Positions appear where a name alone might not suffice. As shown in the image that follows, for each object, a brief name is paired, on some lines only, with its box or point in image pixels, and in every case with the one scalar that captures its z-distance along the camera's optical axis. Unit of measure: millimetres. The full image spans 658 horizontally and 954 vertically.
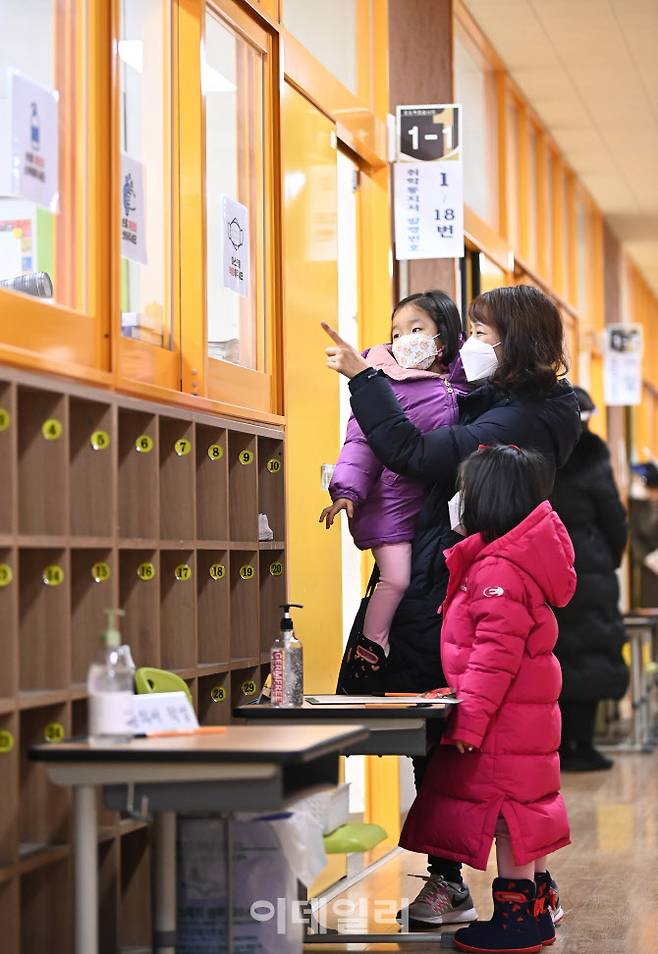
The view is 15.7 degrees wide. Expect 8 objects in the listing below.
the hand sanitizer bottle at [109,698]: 3998
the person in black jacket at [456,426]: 5831
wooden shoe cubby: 4193
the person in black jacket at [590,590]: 11446
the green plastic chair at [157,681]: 4667
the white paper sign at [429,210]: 8925
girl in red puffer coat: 5568
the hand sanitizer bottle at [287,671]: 5358
